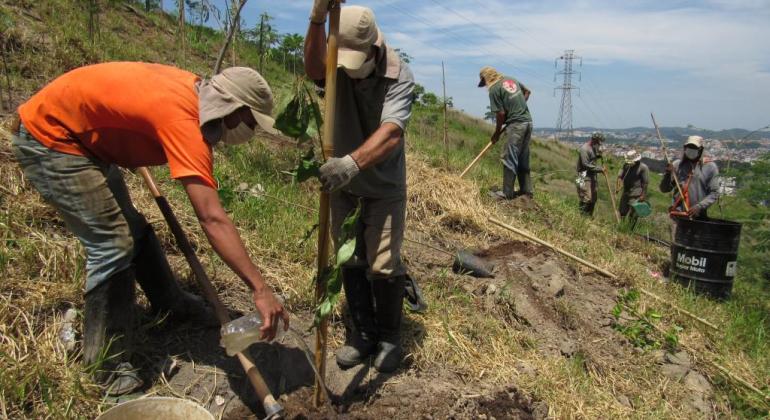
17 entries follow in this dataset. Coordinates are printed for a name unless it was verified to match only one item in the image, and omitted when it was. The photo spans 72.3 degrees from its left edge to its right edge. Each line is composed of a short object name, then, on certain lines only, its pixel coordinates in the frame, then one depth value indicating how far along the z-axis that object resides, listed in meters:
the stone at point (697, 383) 3.65
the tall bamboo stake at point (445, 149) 7.08
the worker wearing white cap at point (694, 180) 6.60
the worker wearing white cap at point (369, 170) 2.35
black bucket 5.62
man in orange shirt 1.95
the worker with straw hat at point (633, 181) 8.59
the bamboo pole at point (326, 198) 2.12
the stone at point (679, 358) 3.87
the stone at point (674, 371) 3.69
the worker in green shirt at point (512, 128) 7.69
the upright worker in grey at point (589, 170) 8.91
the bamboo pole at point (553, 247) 5.12
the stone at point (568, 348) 3.62
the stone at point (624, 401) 3.30
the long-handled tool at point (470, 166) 6.71
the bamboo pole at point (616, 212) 8.83
